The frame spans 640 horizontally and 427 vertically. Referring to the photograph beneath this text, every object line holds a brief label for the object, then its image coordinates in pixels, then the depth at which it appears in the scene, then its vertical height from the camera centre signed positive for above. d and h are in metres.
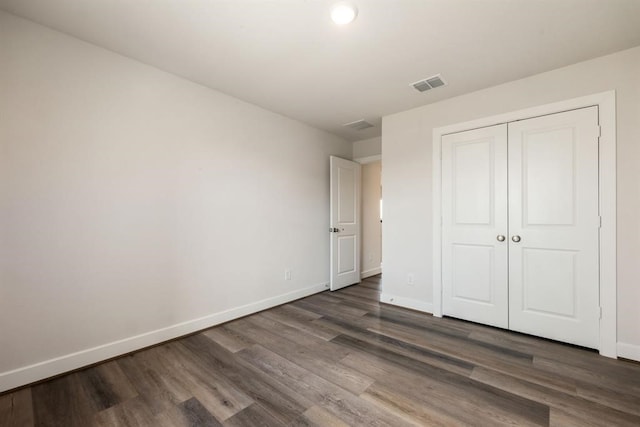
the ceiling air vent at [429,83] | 2.67 +1.32
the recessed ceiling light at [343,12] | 1.76 +1.34
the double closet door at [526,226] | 2.37 -0.14
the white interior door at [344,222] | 4.22 -0.16
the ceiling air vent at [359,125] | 3.88 +1.30
